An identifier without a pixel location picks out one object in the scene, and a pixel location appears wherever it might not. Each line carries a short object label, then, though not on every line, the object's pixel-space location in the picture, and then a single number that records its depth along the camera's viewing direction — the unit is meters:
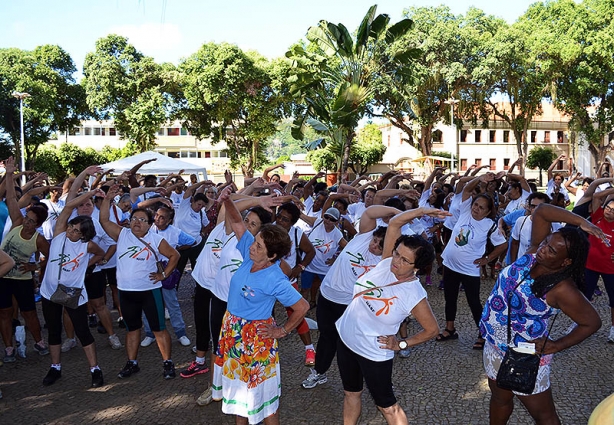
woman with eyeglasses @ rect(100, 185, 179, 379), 5.25
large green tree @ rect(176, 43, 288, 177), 28.61
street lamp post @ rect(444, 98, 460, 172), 30.17
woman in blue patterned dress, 3.22
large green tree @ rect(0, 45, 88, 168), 32.81
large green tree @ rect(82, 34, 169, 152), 30.62
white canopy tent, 15.75
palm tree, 17.28
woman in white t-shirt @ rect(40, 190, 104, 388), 5.25
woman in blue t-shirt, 3.68
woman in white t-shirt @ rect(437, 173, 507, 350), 6.23
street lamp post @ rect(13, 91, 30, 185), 28.85
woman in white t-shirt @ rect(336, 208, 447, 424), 3.52
